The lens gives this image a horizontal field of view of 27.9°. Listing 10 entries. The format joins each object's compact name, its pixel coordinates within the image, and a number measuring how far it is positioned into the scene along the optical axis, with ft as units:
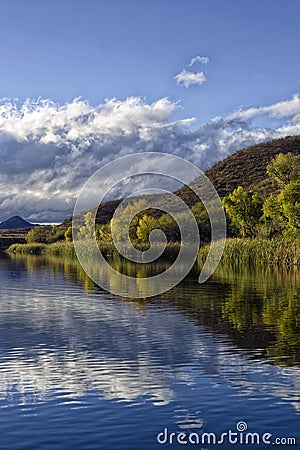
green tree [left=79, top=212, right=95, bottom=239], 343.50
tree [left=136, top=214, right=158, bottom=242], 278.05
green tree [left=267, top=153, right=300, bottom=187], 196.44
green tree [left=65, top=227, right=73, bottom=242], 368.79
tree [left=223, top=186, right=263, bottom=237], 220.02
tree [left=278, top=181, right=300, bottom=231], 172.24
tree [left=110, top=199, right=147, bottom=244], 301.22
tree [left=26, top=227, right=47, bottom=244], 426.51
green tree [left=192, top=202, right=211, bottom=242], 285.64
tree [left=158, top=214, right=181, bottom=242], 284.61
